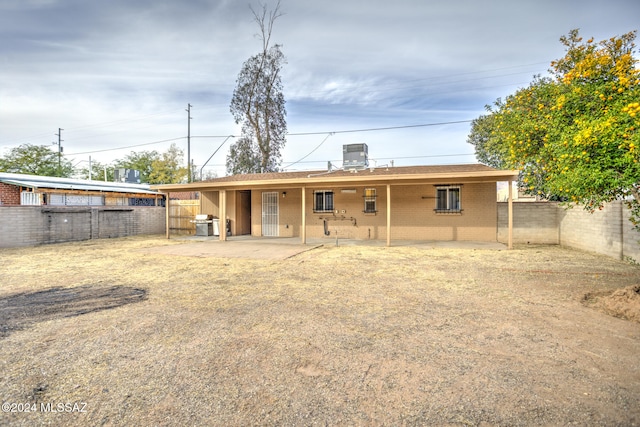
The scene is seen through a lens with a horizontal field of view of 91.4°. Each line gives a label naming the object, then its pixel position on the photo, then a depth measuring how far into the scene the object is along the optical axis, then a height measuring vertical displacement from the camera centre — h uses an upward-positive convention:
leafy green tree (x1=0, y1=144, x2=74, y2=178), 27.72 +4.74
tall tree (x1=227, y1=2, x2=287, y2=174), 24.12 +8.03
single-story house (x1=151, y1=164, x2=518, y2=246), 11.65 +0.23
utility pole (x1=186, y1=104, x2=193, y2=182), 27.76 +7.59
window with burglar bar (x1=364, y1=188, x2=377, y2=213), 13.03 +0.41
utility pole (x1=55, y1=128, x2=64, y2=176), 37.94 +9.03
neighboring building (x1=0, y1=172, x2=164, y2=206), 16.09 +1.14
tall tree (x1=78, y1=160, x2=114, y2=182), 37.62 +4.94
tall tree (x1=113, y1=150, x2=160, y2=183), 37.19 +6.05
